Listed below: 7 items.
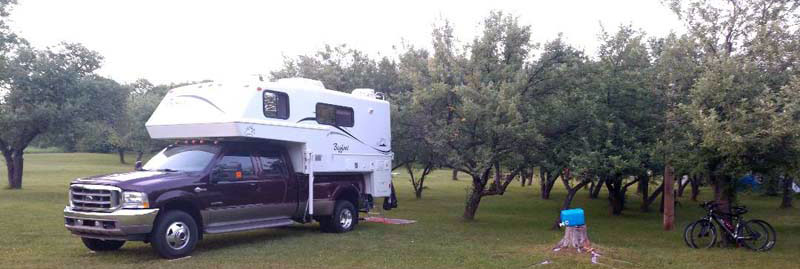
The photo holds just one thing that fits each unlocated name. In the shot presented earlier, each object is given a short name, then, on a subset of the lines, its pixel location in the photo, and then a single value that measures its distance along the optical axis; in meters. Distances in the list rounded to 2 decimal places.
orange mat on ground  15.94
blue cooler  10.25
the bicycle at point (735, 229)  11.24
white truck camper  10.68
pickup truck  9.27
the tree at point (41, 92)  22.12
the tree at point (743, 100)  10.17
